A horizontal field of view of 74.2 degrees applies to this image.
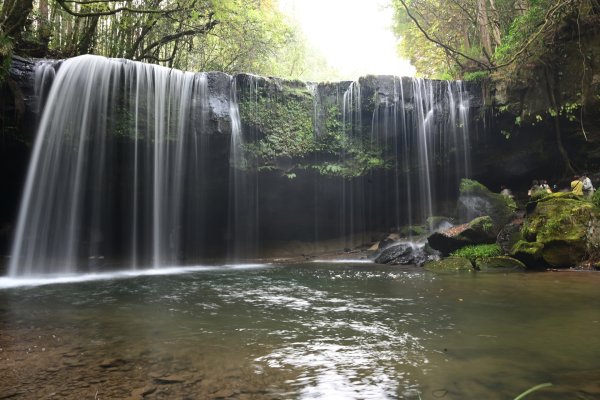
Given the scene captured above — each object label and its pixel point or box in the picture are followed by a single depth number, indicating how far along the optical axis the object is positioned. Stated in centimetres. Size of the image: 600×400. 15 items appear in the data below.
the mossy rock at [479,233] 1169
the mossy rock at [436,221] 1461
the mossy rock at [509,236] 1118
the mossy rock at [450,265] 1026
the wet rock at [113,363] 317
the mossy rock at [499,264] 988
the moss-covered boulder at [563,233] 962
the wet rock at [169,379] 287
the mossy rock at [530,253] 977
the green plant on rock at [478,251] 1108
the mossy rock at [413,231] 1527
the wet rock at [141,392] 261
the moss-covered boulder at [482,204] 1303
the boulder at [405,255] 1205
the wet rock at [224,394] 263
